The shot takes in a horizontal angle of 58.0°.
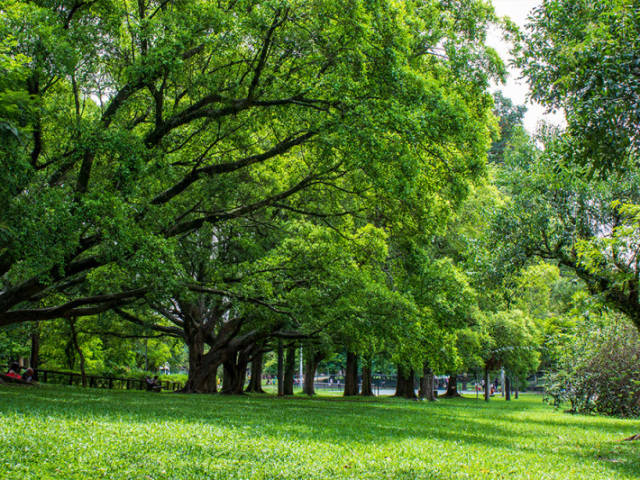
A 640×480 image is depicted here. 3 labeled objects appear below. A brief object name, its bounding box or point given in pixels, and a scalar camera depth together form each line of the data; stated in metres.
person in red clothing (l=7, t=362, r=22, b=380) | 25.35
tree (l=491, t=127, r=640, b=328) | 15.48
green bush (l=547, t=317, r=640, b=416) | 22.52
